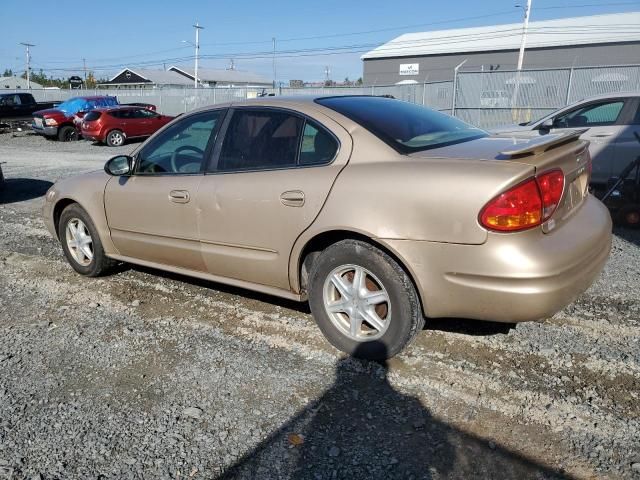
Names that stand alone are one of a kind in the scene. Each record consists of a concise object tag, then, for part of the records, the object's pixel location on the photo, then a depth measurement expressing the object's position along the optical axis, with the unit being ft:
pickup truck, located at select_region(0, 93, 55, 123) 84.94
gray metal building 133.59
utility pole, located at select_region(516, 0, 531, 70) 113.23
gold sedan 8.95
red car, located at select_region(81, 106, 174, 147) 65.51
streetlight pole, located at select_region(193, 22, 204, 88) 190.90
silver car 24.07
